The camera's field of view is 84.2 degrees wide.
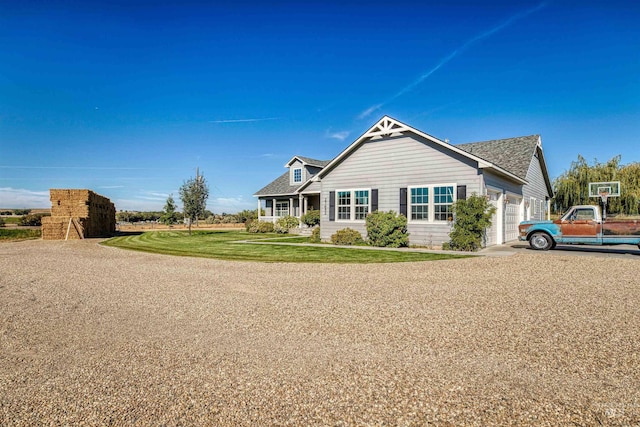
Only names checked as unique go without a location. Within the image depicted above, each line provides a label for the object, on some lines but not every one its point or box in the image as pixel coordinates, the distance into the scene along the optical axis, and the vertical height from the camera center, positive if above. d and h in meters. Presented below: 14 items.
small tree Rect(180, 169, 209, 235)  25.09 +1.52
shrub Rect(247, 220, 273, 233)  27.67 -0.75
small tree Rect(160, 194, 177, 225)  35.19 +0.56
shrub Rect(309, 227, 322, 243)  19.38 -1.09
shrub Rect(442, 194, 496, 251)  14.02 -0.15
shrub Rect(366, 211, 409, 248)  15.91 -0.58
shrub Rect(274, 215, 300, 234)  27.08 -0.51
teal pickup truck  12.64 -0.49
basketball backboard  27.89 +2.41
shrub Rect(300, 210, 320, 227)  24.94 -0.04
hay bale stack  23.05 +0.10
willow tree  29.06 +2.93
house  15.16 +1.74
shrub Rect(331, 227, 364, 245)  17.52 -0.99
